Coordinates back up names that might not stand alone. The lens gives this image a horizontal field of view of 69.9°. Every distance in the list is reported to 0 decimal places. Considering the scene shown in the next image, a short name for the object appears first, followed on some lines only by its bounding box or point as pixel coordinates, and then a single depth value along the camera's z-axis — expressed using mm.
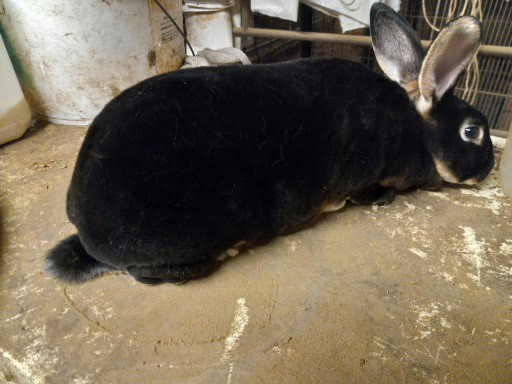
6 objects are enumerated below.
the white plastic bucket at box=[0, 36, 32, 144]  566
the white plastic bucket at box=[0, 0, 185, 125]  572
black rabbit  322
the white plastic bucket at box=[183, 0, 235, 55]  766
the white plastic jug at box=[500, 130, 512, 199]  477
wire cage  749
